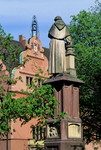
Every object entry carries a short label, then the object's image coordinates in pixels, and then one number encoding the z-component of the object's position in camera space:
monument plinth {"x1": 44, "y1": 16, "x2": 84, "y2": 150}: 14.01
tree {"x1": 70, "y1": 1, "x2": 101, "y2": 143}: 26.22
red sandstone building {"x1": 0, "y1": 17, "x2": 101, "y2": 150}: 35.12
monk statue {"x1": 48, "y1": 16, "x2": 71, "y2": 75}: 15.05
